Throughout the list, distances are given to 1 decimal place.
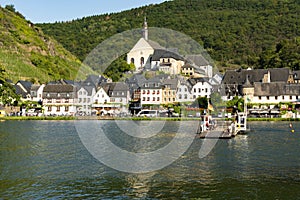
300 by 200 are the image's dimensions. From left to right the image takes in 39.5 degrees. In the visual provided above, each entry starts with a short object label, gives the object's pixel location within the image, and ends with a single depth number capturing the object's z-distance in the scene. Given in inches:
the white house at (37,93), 4079.7
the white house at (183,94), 3885.3
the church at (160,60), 5032.0
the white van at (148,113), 3566.9
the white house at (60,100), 3973.9
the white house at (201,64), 5324.8
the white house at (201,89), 3875.7
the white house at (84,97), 4001.0
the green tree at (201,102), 3556.6
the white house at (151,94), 3895.2
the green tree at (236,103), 3388.3
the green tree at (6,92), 3513.8
